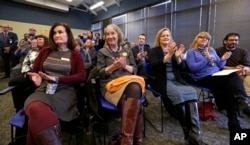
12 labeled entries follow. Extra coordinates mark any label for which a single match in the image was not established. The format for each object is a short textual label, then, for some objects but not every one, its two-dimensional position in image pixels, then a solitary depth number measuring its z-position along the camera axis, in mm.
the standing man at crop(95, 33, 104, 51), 4791
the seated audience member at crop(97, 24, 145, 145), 1461
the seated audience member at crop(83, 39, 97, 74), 3695
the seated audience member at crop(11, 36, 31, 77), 2152
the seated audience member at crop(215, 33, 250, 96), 2607
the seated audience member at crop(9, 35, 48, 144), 1727
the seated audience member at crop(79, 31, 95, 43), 4666
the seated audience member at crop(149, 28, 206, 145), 1771
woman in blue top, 1986
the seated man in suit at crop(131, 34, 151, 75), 3912
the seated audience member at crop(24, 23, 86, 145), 1235
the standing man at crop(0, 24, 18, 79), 5676
